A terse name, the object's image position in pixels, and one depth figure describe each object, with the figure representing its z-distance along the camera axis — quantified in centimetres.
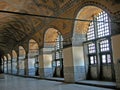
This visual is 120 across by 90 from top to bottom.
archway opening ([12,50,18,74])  2178
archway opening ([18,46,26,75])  1940
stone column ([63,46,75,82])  913
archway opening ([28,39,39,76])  1652
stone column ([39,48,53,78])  1292
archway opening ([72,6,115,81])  832
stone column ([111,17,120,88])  635
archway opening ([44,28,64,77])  1254
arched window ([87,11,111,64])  840
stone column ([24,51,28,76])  1695
